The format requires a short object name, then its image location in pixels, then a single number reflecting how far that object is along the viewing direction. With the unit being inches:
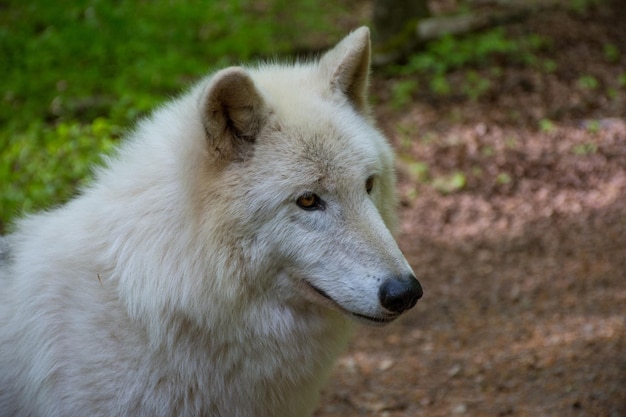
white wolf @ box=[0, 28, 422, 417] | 252.7
